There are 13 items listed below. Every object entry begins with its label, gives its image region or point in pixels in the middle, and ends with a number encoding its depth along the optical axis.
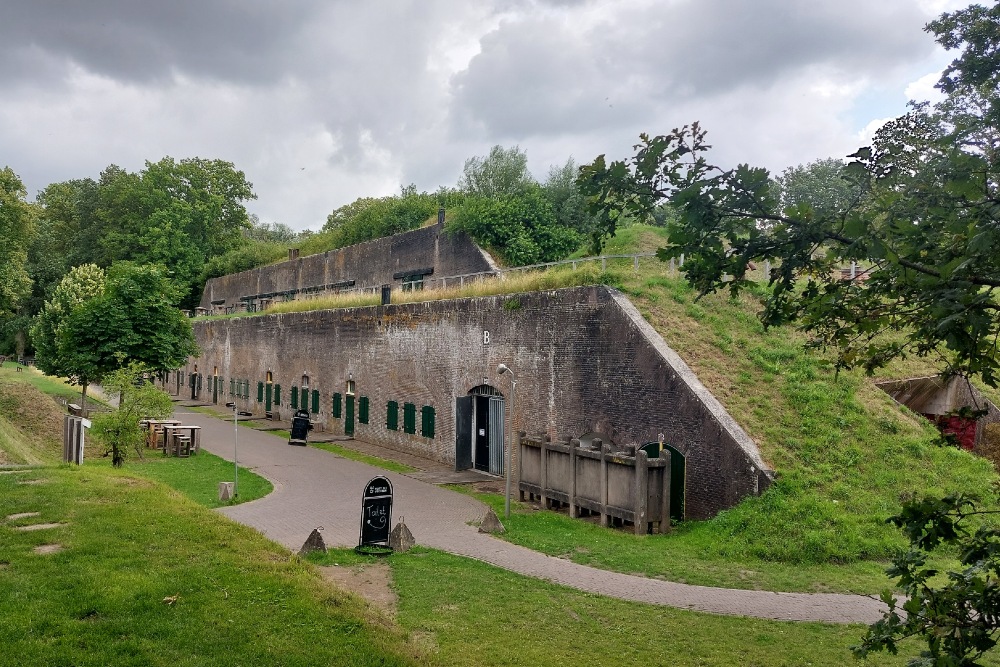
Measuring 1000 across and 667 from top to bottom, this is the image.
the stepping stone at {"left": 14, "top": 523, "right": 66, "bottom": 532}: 8.38
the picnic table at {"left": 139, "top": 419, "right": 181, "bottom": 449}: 22.61
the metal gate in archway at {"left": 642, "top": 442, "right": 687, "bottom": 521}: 13.15
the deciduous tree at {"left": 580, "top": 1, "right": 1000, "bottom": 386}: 3.71
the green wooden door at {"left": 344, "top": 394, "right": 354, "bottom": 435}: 26.58
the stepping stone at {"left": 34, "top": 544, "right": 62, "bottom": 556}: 7.58
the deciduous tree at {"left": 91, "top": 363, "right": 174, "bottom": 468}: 17.70
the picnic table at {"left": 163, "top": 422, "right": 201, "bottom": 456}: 21.50
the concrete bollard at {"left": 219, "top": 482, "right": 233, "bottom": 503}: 14.92
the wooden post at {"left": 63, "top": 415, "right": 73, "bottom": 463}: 15.07
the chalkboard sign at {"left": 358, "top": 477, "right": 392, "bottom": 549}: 10.80
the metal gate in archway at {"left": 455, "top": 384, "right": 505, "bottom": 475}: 19.30
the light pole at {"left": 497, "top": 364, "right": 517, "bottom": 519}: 13.48
